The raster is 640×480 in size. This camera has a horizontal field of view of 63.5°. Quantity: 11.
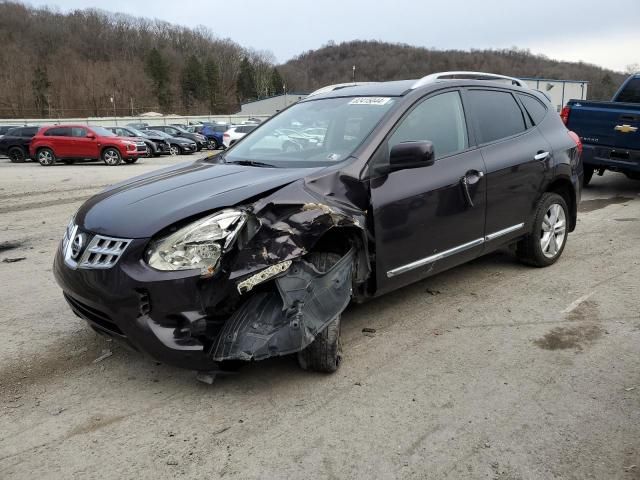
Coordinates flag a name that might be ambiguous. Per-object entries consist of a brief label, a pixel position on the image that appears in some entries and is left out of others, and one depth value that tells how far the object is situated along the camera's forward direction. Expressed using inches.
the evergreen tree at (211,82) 4859.7
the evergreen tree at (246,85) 5054.1
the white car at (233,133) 932.0
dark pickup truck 331.0
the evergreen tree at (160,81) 4495.6
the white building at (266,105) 3400.6
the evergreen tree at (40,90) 3828.7
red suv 790.5
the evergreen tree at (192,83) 4746.6
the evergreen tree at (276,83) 5191.9
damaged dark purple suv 108.3
